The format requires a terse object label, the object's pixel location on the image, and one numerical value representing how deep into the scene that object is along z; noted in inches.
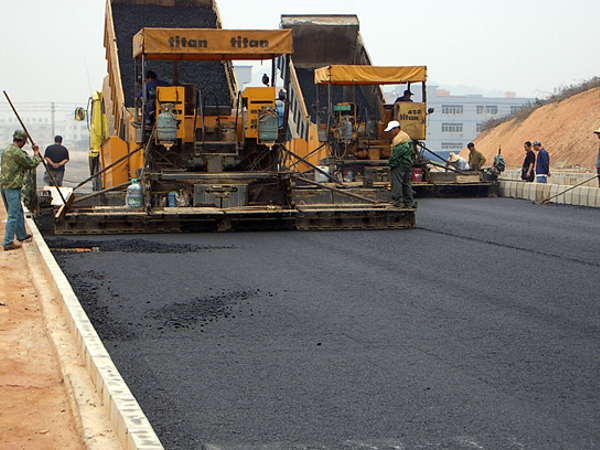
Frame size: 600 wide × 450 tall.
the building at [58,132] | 7140.8
